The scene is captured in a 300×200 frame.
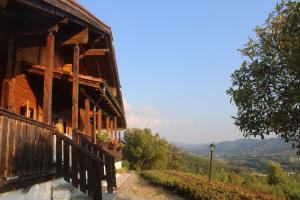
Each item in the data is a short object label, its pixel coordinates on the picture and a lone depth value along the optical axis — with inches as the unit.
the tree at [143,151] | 1375.0
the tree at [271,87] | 216.1
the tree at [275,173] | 841.4
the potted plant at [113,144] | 469.3
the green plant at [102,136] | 436.1
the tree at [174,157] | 1777.0
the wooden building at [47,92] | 168.7
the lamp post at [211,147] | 693.8
